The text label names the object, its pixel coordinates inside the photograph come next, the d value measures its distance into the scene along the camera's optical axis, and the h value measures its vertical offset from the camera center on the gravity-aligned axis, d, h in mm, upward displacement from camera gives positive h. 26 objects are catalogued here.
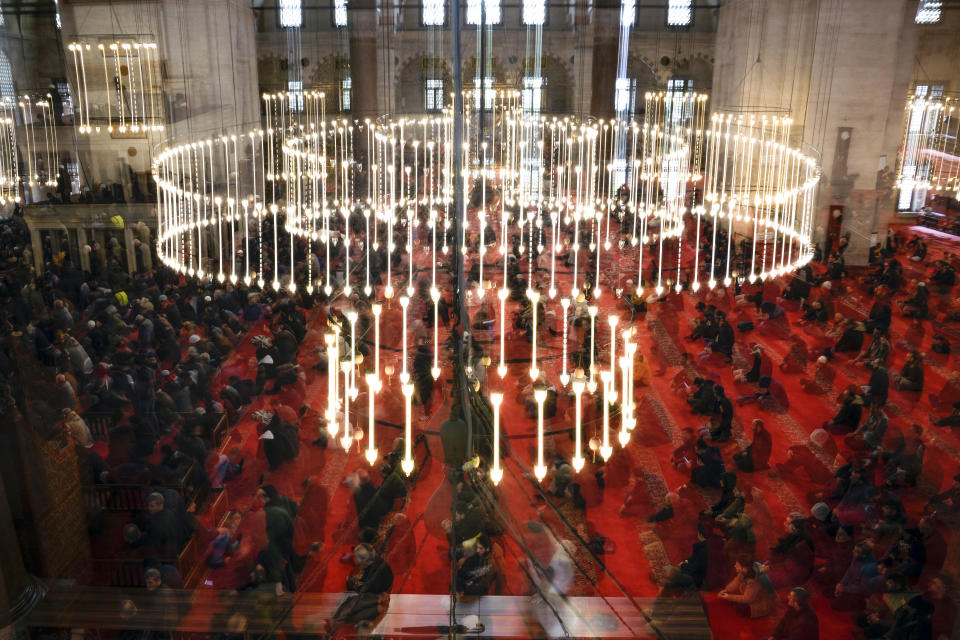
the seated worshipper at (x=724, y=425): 9234 -3519
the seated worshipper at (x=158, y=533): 6586 -3388
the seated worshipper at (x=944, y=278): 14469 -3045
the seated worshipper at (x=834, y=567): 6668 -3630
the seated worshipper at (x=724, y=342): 11539 -3292
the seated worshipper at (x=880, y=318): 12039 -3104
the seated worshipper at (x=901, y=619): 5598 -3488
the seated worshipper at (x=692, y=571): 6484 -3604
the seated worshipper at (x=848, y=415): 9180 -3392
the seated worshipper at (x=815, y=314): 12898 -3265
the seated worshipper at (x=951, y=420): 9445 -3532
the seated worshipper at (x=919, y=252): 16661 -3009
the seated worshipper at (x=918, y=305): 13219 -3194
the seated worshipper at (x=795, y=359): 11188 -3444
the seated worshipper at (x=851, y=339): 11648 -3271
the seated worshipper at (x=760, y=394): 10164 -3513
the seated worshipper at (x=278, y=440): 8461 -3432
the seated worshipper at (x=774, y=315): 12828 -3264
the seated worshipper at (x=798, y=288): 13906 -3109
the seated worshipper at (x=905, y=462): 8070 -3459
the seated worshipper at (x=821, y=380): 10578 -3532
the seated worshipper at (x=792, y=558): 6691 -3617
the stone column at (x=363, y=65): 22703 +694
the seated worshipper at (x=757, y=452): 8438 -3489
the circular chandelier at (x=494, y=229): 7184 -2248
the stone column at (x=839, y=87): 16188 +163
